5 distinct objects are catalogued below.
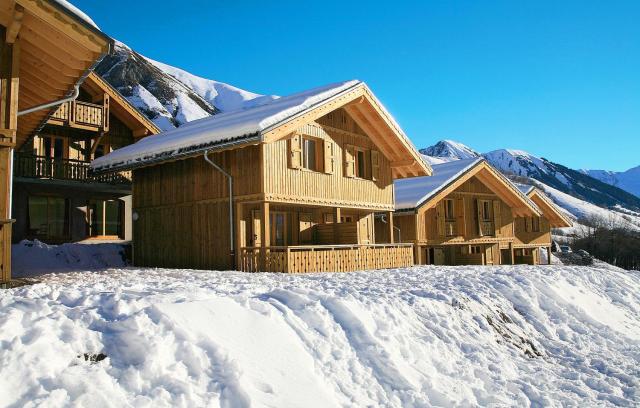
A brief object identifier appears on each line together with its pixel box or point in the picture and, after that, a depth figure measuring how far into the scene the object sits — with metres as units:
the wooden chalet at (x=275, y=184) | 16.44
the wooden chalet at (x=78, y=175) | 22.78
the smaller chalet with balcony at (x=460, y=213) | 26.22
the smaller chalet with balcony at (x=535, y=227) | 35.69
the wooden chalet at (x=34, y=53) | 9.27
